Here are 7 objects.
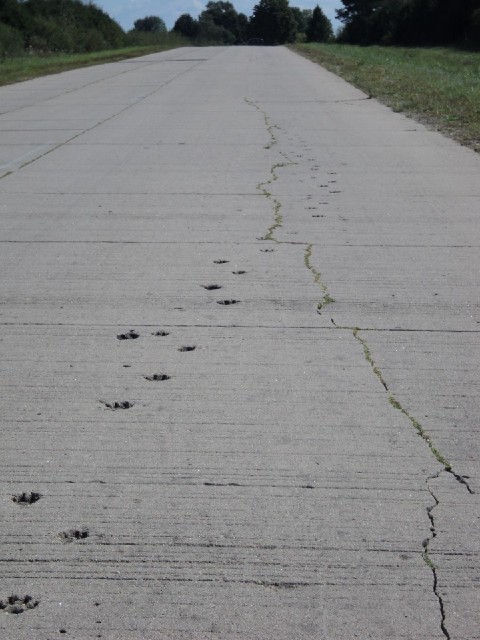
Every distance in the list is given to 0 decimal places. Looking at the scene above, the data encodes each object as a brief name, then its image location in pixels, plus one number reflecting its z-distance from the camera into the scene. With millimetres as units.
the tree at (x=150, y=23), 123362
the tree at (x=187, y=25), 138625
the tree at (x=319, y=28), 117200
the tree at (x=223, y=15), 167575
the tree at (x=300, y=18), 151100
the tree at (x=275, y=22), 140750
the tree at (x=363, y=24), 83125
